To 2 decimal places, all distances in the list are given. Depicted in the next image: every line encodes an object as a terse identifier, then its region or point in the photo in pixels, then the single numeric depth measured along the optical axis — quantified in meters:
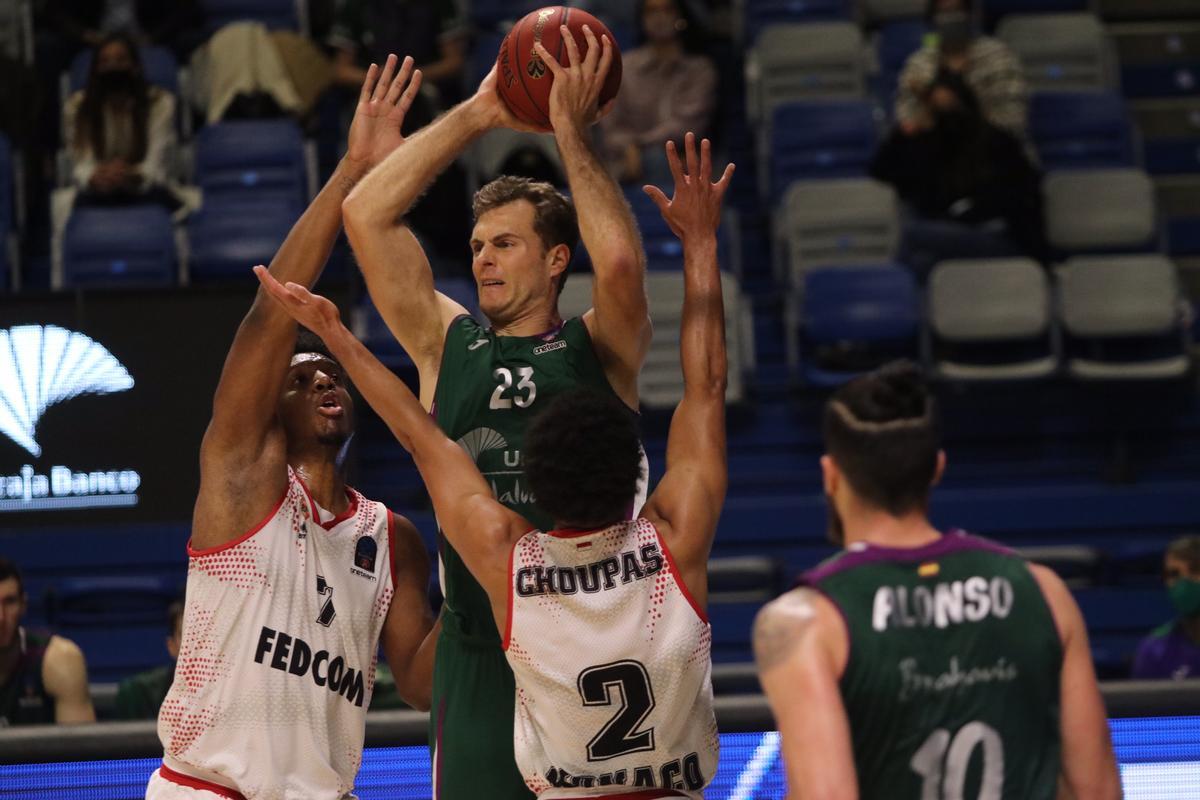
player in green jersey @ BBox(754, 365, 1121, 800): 5.58
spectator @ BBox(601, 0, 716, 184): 18.72
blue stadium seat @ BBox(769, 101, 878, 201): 19.64
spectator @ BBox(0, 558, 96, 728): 11.82
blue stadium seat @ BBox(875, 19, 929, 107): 20.86
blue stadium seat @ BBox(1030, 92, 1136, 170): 20.09
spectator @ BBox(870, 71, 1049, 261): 18.09
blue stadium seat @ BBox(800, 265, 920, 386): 17.48
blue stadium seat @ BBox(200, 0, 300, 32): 21.03
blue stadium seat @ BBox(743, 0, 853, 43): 21.47
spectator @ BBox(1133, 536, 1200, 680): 13.47
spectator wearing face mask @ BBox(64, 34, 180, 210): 18.31
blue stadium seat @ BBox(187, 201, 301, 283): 17.44
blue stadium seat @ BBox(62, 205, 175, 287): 17.62
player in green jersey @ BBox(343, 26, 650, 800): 7.53
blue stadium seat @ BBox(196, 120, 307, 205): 18.78
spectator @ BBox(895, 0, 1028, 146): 18.52
